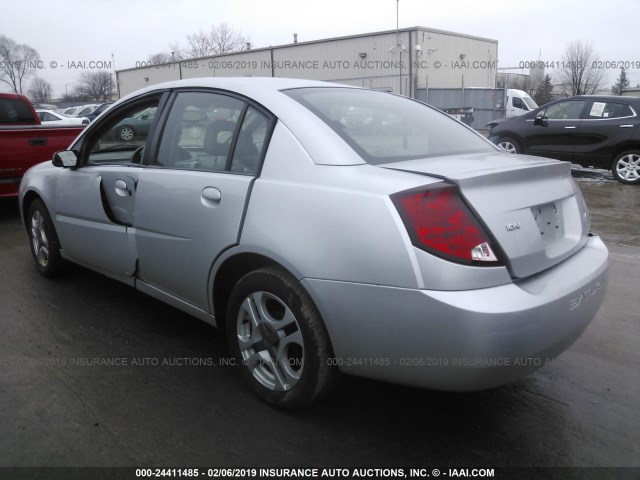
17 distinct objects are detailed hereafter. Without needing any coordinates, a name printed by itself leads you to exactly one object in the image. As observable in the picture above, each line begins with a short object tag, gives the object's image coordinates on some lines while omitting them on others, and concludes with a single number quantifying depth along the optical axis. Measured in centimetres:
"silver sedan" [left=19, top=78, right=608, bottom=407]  207
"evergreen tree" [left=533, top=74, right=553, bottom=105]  4380
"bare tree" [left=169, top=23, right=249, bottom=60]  6172
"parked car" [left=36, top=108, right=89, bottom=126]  2098
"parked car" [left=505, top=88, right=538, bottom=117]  2267
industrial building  2488
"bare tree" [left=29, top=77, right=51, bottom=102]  6881
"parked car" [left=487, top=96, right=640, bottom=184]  988
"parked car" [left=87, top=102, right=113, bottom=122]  2243
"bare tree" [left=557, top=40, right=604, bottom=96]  3891
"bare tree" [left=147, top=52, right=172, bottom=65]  5813
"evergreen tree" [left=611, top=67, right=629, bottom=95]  5648
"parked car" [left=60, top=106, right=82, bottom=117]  3091
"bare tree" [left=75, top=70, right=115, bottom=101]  6500
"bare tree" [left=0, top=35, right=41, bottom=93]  4038
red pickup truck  668
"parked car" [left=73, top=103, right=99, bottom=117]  2788
